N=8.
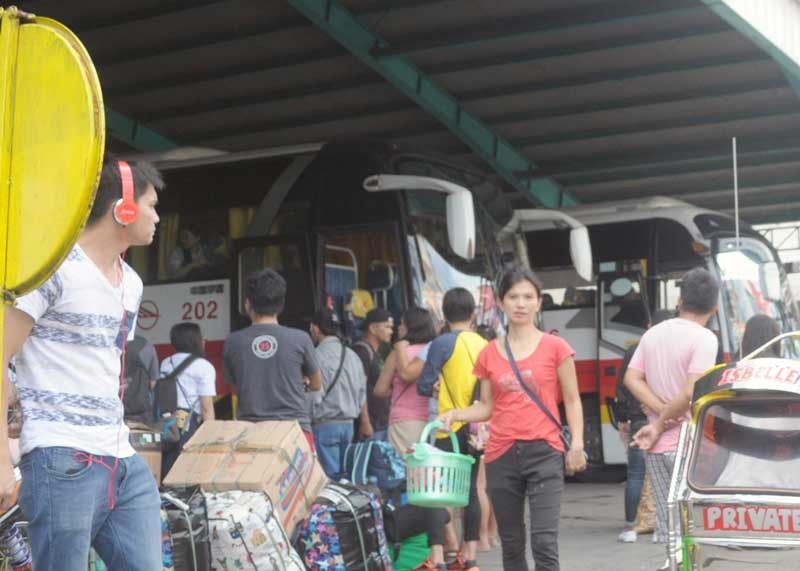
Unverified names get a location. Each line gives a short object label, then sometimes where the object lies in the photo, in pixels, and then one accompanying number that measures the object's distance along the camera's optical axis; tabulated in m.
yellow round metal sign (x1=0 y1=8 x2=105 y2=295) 4.36
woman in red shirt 9.58
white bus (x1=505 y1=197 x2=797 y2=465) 25.50
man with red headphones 5.77
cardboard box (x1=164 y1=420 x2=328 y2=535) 10.85
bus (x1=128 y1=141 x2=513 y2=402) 19.07
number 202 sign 19.88
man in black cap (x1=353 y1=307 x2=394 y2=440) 15.93
